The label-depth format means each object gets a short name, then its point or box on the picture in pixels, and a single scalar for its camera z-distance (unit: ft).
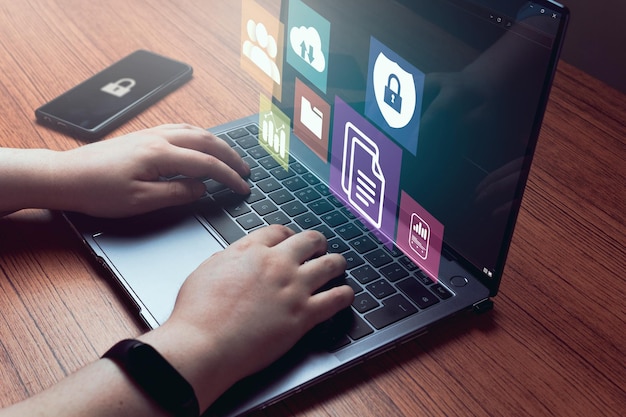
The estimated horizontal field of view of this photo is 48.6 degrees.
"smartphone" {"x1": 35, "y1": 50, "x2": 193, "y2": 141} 2.96
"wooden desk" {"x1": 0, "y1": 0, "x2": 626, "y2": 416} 1.95
